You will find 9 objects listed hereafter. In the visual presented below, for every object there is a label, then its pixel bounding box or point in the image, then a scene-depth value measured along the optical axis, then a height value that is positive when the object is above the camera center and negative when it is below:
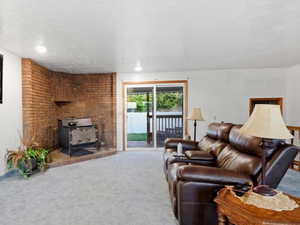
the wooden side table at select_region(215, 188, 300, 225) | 1.06 -0.68
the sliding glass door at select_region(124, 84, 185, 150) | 5.13 -0.09
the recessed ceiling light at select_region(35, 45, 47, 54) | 3.01 +1.10
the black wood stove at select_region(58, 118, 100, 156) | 4.14 -0.62
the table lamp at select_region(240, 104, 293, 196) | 1.27 -0.12
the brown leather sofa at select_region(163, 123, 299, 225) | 1.60 -0.65
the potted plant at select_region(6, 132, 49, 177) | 3.15 -0.93
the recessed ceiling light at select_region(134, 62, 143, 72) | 4.22 +1.12
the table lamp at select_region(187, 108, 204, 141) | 3.76 -0.11
